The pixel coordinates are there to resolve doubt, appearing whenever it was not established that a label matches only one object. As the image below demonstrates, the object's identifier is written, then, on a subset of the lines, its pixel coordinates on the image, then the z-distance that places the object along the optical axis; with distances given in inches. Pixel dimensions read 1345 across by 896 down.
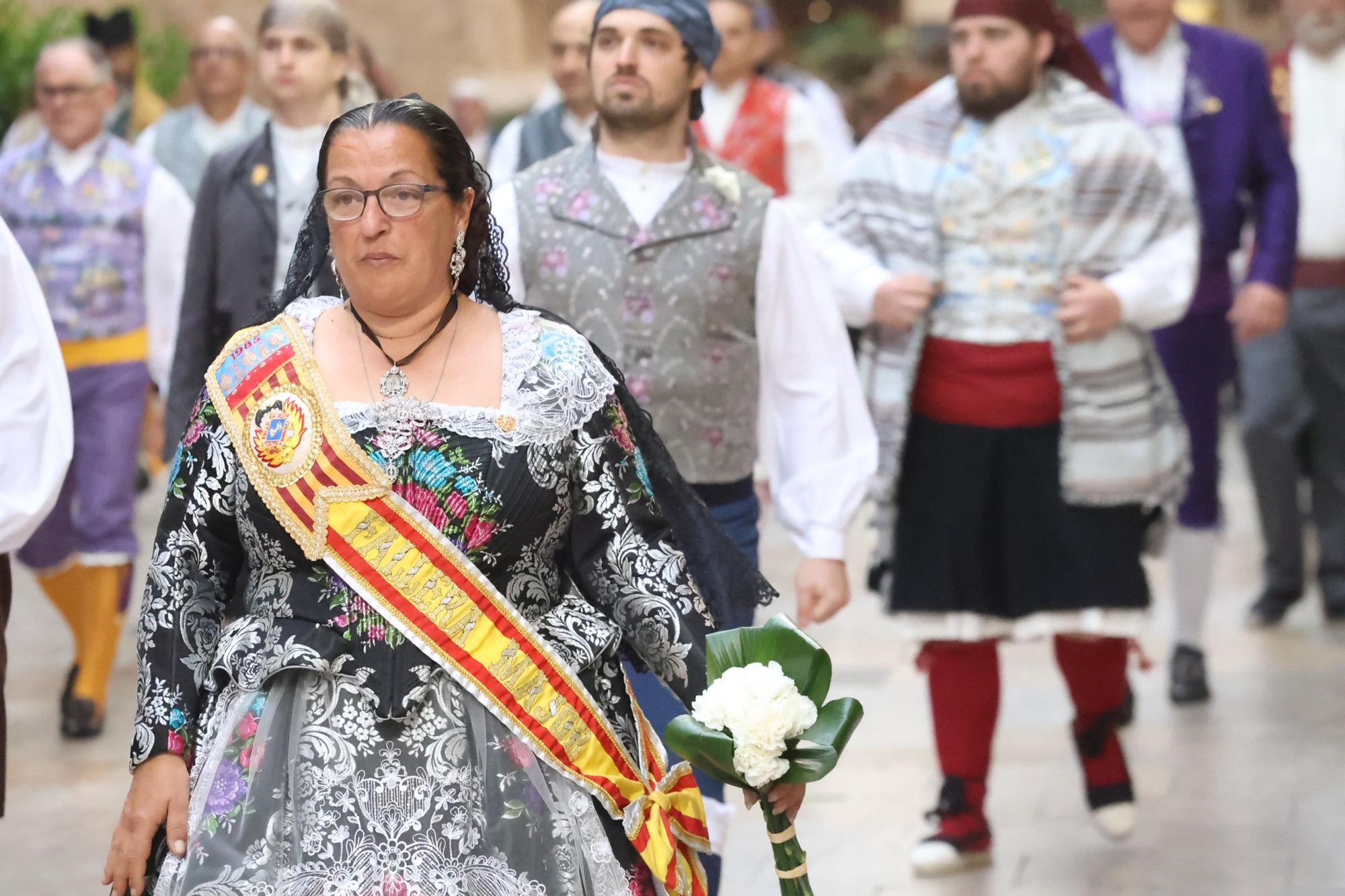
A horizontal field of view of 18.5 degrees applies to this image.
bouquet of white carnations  235.6
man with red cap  425.4
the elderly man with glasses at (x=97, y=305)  567.0
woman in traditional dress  242.2
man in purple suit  550.0
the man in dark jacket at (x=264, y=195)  480.2
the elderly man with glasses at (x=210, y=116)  714.5
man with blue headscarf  371.1
